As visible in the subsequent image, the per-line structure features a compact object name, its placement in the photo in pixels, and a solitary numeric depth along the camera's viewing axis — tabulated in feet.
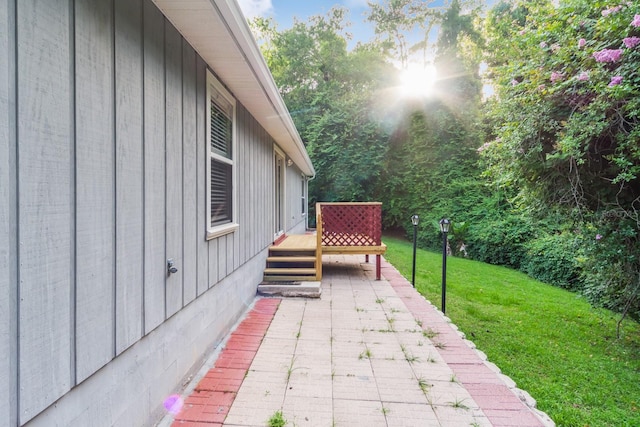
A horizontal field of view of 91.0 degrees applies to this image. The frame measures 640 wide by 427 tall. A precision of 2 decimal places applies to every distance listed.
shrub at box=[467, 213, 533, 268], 30.68
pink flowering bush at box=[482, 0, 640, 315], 9.84
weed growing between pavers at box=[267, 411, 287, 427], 6.46
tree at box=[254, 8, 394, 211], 50.11
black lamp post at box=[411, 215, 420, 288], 18.88
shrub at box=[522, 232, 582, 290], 24.27
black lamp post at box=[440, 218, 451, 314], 14.06
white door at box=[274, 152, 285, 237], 22.26
